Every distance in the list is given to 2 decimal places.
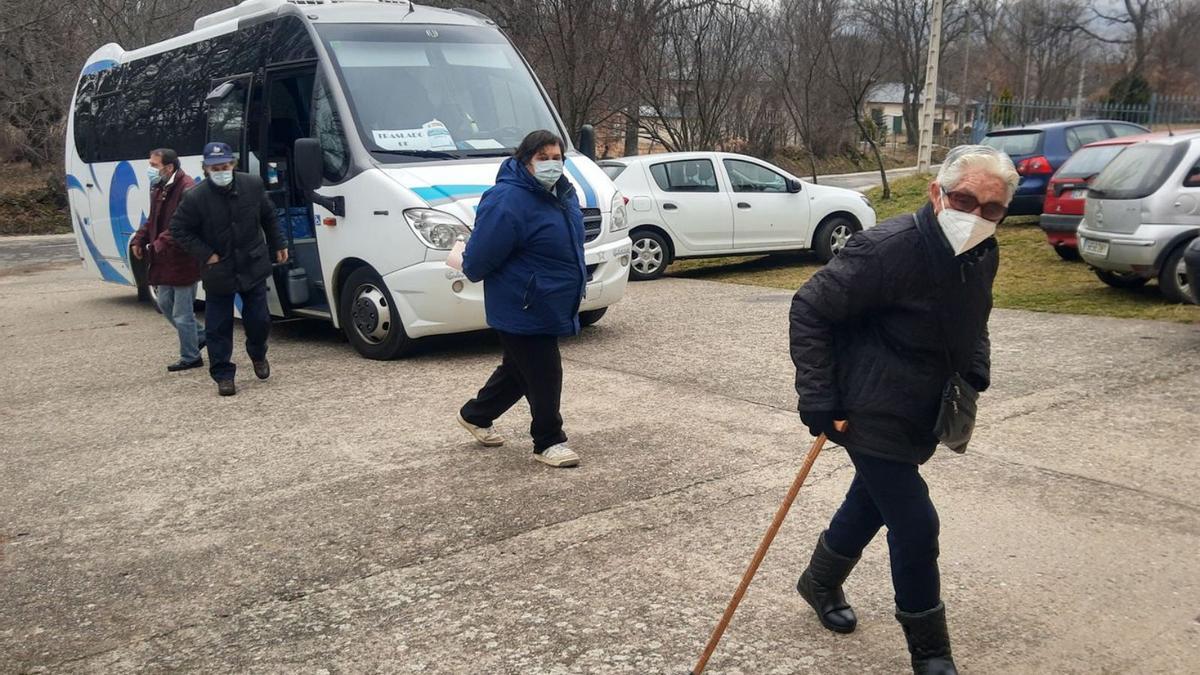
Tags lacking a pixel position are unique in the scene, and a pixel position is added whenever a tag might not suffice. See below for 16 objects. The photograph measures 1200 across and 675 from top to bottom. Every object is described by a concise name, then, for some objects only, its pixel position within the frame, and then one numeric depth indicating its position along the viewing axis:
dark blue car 15.45
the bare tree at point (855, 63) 24.00
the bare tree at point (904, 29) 31.19
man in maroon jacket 8.49
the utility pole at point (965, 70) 47.68
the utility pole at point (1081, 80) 45.40
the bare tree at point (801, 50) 22.81
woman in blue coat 5.43
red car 11.84
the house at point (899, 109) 55.78
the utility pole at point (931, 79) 22.78
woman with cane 3.19
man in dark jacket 7.56
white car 13.44
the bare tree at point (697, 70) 20.39
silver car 9.66
